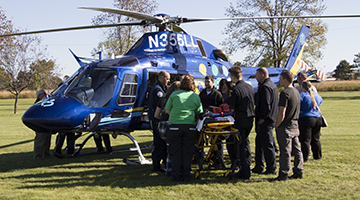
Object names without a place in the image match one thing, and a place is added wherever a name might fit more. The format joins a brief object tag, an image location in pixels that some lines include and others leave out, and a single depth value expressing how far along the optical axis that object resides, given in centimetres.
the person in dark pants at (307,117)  626
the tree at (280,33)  2717
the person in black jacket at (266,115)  523
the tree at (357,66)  8050
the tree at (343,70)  8806
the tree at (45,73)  2677
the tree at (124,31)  2361
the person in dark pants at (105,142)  783
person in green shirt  492
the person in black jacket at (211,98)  605
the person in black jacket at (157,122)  576
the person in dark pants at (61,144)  731
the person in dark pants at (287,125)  494
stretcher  494
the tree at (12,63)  2427
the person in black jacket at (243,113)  516
